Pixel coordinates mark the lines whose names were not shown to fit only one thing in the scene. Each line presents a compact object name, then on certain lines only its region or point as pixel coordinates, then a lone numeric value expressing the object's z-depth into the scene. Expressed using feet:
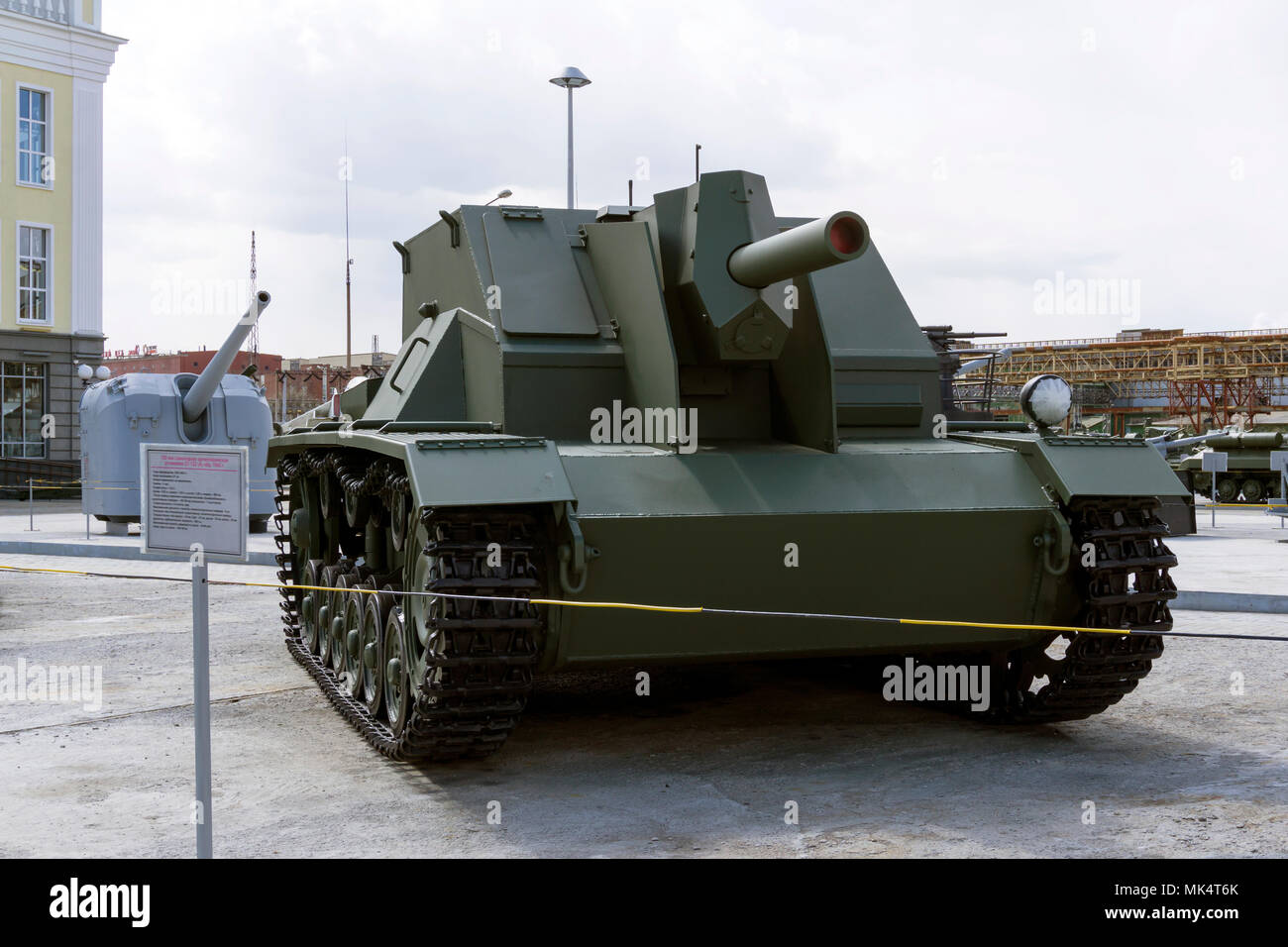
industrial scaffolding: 180.14
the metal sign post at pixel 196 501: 16.69
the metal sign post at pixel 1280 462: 72.98
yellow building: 109.50
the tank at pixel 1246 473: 115.03
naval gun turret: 64.39
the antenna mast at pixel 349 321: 97.84
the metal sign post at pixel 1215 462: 75.41
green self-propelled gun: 20.89
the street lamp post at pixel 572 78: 52.60
